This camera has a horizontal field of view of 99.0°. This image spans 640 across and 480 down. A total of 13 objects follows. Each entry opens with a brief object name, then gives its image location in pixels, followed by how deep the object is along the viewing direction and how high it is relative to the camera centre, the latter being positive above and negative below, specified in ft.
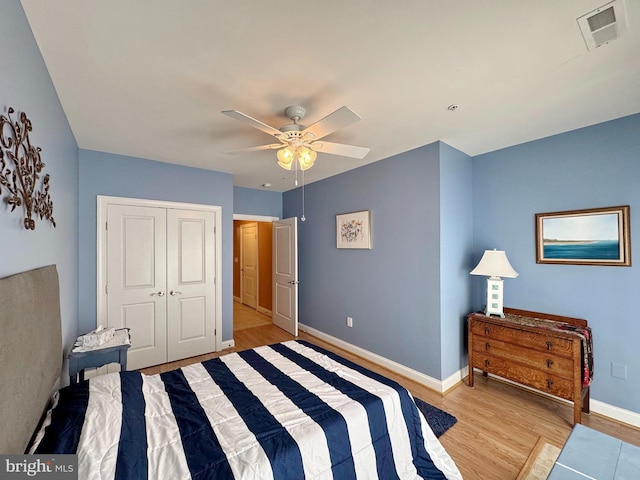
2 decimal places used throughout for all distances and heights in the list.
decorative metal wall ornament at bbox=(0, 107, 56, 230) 3.34 +1.10
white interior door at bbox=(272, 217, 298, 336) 14.01 -1.68
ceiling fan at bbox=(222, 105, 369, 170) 5.71 +2.44
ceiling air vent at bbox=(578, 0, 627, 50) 4.04 +3.41
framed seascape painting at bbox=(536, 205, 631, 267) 7.45 +0.12
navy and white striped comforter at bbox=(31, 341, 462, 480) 3.59 -2.89
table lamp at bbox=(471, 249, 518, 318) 8.69 -0.99
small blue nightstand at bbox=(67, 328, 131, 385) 7.04 -2.99
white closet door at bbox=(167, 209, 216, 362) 11.23 -1.64
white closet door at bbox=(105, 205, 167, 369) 10.13 -1.29
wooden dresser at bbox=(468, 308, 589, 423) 7.27 -3.31
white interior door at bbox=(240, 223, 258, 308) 20.64 -1.58
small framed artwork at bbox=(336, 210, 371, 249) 11.41 +0.60
